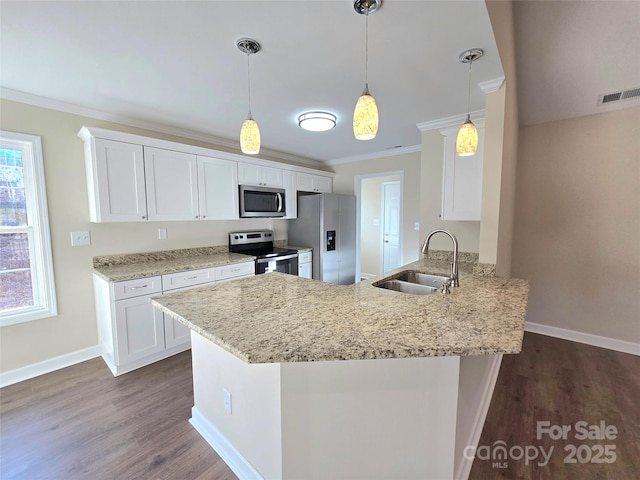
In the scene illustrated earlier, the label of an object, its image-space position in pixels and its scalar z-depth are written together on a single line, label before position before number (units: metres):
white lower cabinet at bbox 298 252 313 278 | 3.99
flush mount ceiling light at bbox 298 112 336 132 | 2.62
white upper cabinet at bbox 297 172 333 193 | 4.37
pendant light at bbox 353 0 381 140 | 1.22
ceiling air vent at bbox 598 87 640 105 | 2.43
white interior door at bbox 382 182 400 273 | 5.63
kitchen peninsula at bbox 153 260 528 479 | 0.95
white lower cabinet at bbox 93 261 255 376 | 2.34
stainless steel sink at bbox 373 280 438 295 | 2.01
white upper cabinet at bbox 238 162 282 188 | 3.56
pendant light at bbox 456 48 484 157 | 1.72
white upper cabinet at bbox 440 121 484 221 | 2.37
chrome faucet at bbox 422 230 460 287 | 1.72
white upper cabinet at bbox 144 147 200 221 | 2.76
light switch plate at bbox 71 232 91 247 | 2.55
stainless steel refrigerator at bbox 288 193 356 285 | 4.11
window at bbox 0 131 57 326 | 2.28
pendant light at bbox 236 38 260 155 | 1.49
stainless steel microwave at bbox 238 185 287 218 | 3.59
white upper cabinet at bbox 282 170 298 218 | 4.11
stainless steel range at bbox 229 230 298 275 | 3.50
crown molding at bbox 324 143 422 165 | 4.03
